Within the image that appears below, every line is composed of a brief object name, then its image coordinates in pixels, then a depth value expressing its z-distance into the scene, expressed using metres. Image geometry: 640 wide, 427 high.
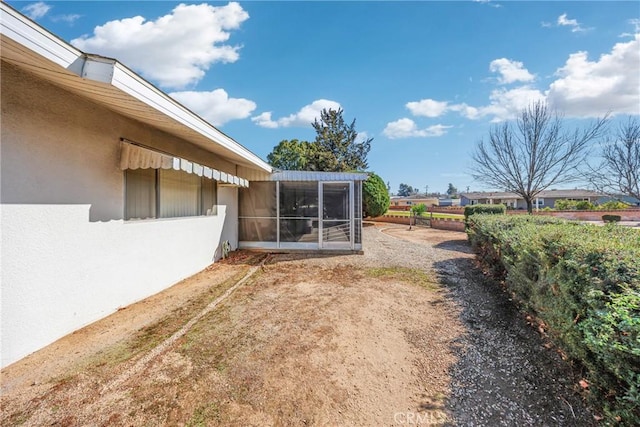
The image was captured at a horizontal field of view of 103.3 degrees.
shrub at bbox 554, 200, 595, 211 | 30.23
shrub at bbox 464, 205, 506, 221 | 17.42
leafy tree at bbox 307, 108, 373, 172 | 36.84
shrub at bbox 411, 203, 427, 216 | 29.97
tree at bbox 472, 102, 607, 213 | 17.16
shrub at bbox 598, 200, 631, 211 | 28.33
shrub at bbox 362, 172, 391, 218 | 24.22
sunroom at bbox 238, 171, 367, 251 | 11.59
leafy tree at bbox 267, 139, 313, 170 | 35.62
